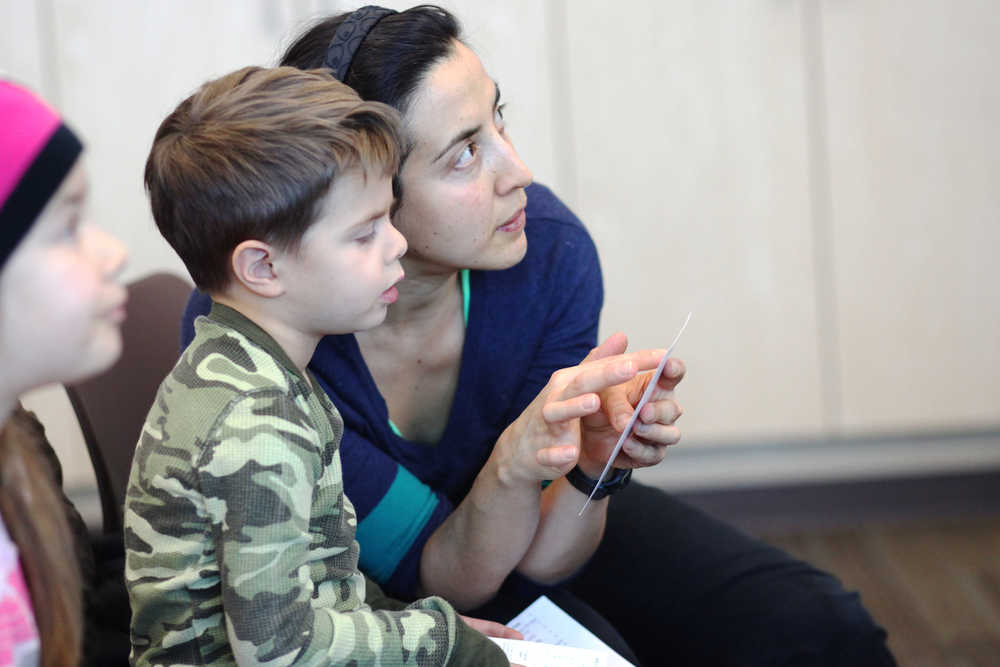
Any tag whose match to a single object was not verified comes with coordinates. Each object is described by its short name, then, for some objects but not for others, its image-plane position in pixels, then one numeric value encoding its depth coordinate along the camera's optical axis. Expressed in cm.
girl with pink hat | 158
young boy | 172
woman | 198
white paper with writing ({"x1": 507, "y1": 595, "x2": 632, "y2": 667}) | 198
